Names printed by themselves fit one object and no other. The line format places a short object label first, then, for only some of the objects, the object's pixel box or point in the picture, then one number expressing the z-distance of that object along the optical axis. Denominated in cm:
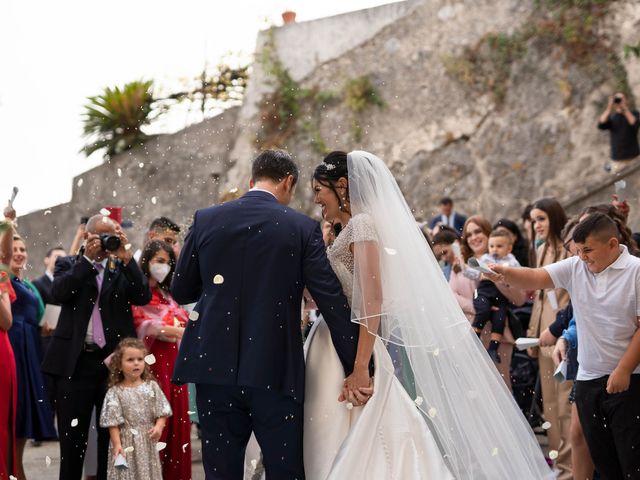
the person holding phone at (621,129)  1126
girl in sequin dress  593
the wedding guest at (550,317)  660
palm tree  1647
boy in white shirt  478
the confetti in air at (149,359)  635
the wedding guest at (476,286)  701
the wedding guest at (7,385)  610
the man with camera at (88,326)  608
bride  432
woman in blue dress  663
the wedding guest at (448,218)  1124
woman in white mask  652
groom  427
